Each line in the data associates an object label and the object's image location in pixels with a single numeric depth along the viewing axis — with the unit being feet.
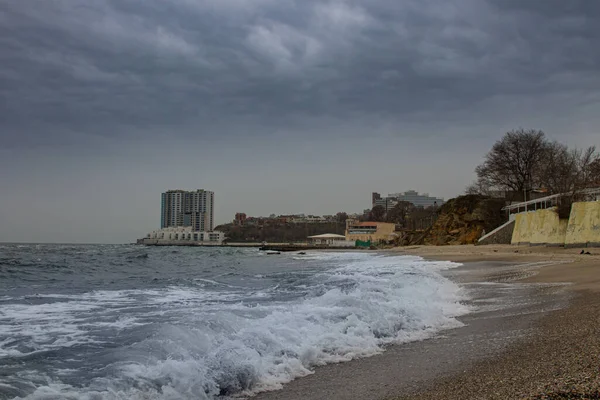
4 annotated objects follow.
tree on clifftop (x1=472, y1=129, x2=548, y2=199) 189.26
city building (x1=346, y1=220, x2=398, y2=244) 411.62
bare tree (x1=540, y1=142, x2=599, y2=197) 129.70
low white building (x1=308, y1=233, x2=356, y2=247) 425.20
